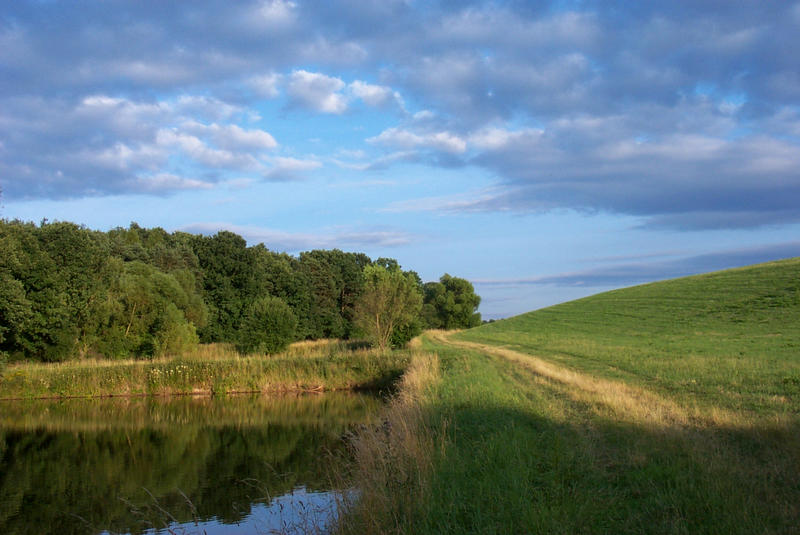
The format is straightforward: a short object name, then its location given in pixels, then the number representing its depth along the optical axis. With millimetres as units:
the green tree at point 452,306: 86625
